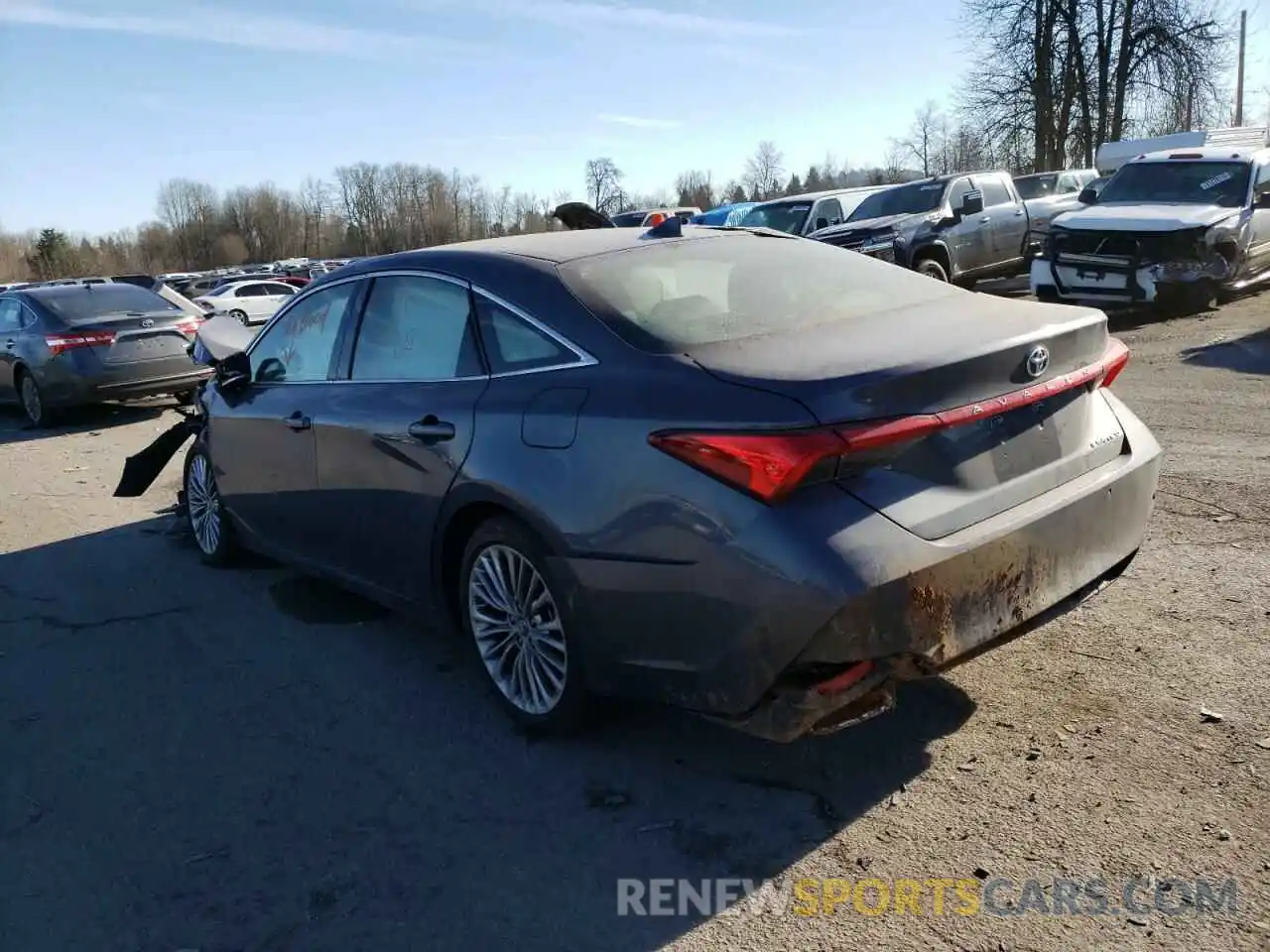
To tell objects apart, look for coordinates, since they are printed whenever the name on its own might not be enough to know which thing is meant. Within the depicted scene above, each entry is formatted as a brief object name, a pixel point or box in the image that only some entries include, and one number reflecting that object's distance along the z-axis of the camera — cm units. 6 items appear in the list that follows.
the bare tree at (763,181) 9106
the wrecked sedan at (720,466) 282
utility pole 4006
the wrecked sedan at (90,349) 1137
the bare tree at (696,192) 8465
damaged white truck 1216
